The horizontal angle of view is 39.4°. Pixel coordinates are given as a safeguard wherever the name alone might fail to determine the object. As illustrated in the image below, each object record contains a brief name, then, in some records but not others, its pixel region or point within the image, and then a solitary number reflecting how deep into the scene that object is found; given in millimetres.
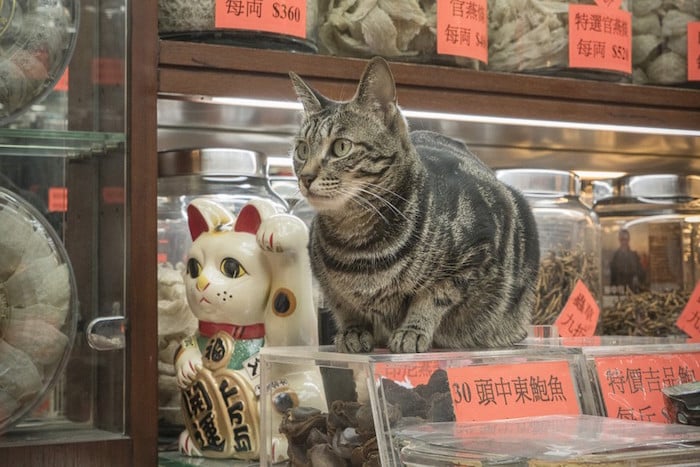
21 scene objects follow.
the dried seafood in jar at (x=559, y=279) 1521
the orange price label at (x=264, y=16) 1200
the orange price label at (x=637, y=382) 1045
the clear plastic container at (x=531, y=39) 1416
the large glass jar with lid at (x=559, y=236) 1537
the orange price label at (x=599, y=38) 1423
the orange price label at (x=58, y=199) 1156
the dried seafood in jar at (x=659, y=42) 1533
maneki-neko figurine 1171
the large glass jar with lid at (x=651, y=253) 1634
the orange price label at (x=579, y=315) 1509
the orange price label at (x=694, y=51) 1525
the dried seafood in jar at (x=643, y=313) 1608
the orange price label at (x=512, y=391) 947
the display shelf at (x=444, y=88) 1179
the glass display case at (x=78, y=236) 1058
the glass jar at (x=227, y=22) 1203
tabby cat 1032
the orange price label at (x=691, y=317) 1557
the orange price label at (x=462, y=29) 1323
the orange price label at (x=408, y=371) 907
